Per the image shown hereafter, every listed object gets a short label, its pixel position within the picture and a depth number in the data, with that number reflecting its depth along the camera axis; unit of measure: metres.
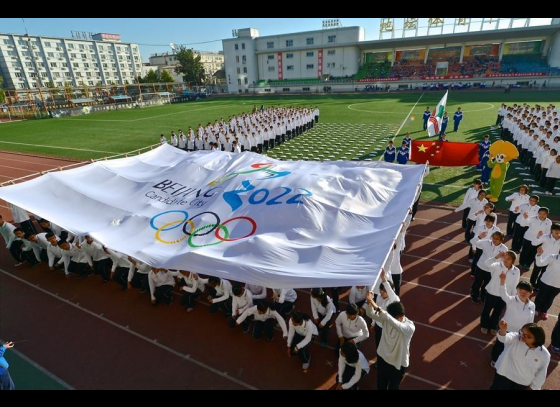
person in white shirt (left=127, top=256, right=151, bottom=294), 6.75
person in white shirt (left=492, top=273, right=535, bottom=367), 4.22
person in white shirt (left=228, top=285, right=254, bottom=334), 5.59
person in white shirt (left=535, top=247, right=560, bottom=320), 5.32
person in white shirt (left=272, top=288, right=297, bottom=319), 5.85
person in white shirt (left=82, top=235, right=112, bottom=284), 7.25
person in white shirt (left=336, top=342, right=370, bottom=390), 4.18
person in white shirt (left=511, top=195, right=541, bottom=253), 7.00
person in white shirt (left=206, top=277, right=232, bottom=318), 6.08
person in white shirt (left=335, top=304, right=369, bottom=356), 4.68
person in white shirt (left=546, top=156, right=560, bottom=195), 10.17
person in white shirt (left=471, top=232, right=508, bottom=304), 5.50
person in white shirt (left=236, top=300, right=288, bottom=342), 5.41
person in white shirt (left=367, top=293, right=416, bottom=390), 4.00
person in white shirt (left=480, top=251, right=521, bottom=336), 4.84
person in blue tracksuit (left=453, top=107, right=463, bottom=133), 19.95
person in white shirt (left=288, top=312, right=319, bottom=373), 4.86
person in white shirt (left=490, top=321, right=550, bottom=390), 3.52
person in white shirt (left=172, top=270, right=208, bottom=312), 6.28
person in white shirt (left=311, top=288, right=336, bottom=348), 5.29
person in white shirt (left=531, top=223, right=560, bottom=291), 5.57
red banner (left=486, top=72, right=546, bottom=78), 44.42
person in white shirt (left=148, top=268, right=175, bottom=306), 6.48
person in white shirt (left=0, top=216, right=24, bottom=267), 7.91
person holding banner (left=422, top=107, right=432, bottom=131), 20.16
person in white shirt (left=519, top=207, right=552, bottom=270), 6.35
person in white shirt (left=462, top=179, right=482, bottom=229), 7.68
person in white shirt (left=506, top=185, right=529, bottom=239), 7.53
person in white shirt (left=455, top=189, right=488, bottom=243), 7.34
